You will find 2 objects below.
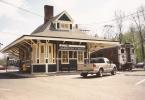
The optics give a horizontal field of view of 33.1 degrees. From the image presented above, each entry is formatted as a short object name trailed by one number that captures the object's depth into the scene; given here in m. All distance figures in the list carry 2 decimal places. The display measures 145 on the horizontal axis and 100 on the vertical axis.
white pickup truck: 21.81
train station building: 27.69
